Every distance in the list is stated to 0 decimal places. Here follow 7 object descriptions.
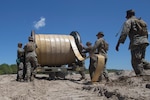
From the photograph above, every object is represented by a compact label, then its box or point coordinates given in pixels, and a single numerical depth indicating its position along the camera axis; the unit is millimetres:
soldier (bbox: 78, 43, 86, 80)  6722
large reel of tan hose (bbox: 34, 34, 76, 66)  6446
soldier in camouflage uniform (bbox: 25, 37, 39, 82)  6058
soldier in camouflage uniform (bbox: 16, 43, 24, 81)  6189
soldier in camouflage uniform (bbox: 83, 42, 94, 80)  6519
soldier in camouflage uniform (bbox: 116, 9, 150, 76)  4455
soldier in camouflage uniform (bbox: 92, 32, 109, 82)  5618
